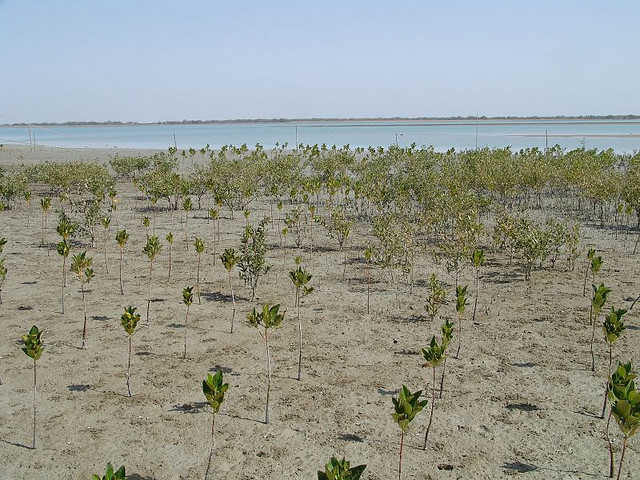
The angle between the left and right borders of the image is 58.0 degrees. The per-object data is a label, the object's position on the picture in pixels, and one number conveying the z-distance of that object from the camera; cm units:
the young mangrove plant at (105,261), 1261
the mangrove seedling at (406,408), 496
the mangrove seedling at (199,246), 1041
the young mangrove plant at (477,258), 929
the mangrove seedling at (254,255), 1084
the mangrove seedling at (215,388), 505
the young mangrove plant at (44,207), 1445
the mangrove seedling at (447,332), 662
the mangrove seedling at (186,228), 1397
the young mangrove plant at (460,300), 796
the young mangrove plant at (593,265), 944
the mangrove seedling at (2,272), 947
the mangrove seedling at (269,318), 650
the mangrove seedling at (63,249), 961
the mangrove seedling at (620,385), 515
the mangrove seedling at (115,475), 385
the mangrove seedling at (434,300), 970
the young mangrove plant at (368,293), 1031
